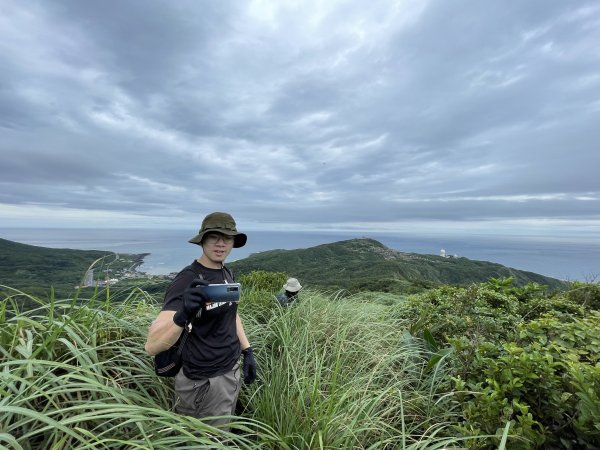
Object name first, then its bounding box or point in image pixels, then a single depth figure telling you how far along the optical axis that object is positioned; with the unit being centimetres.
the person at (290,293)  540
